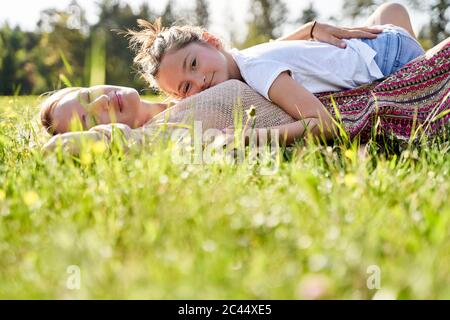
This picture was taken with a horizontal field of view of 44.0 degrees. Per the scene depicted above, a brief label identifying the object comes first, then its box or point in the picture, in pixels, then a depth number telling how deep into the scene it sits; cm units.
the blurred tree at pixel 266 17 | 2205
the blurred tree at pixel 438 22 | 2052
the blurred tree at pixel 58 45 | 2467
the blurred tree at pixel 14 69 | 2034
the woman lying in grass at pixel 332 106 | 268
